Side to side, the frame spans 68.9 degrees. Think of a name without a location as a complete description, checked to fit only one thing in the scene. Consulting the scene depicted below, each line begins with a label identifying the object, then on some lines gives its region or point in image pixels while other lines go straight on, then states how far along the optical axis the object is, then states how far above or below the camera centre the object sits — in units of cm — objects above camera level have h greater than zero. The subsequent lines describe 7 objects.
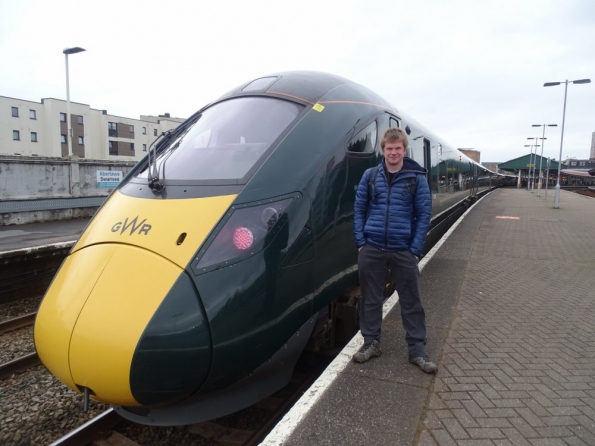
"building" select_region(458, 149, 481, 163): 8795 +432
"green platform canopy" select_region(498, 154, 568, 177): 6989 +168
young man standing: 338 -49
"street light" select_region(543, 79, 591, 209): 2391 +524
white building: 4878 +465
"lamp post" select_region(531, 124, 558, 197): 4202 +476
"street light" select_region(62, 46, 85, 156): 2028 +544
